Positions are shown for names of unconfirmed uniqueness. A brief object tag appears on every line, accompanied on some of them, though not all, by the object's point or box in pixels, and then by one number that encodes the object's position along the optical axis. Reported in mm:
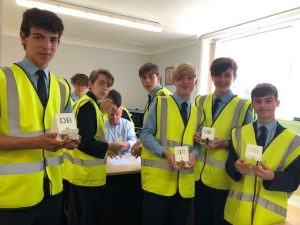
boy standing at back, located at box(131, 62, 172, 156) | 2669
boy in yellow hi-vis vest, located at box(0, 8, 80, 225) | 1280
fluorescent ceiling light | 4293
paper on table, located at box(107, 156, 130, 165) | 2861
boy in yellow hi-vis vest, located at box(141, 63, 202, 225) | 2008
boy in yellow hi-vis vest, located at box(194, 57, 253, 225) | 2135
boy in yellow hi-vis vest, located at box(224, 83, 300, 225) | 1699
